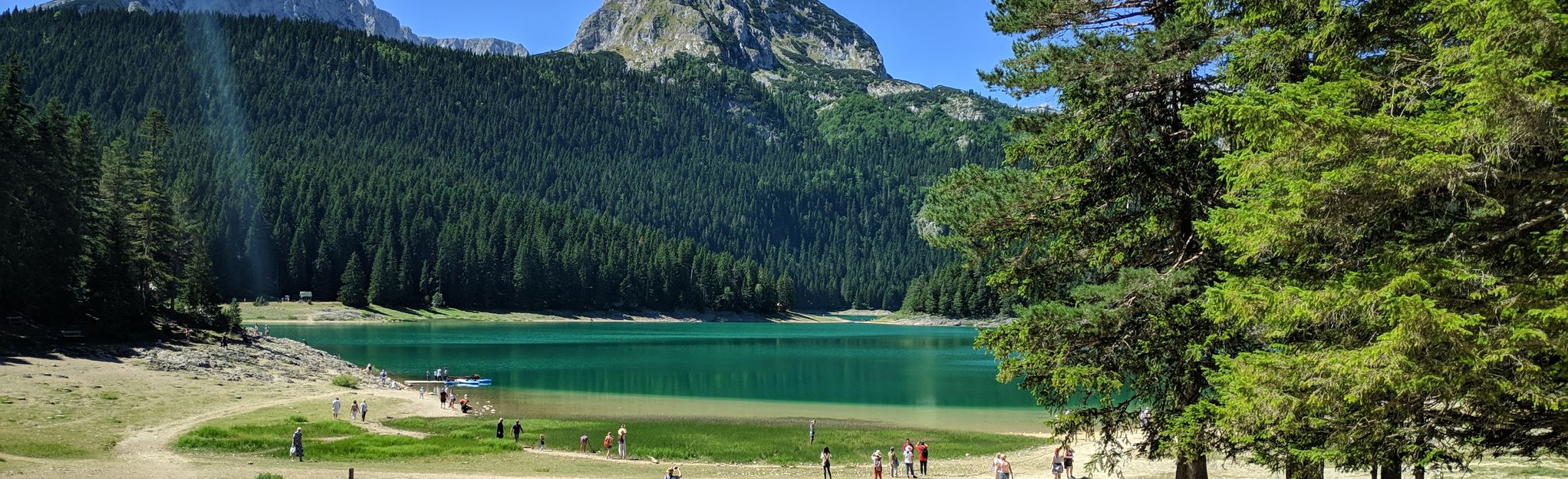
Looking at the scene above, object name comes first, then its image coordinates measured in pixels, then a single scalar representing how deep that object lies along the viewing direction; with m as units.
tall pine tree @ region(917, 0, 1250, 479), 14.66
